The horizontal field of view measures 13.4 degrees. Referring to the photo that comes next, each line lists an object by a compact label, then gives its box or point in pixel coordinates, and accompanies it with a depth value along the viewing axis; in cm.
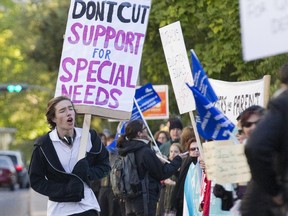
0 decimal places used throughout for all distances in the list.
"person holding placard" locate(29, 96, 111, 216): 995
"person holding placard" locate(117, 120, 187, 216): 1341
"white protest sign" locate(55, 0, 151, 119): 1085
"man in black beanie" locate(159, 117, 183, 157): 1730
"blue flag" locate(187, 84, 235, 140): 873
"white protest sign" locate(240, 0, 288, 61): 571
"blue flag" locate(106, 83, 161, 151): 1770
